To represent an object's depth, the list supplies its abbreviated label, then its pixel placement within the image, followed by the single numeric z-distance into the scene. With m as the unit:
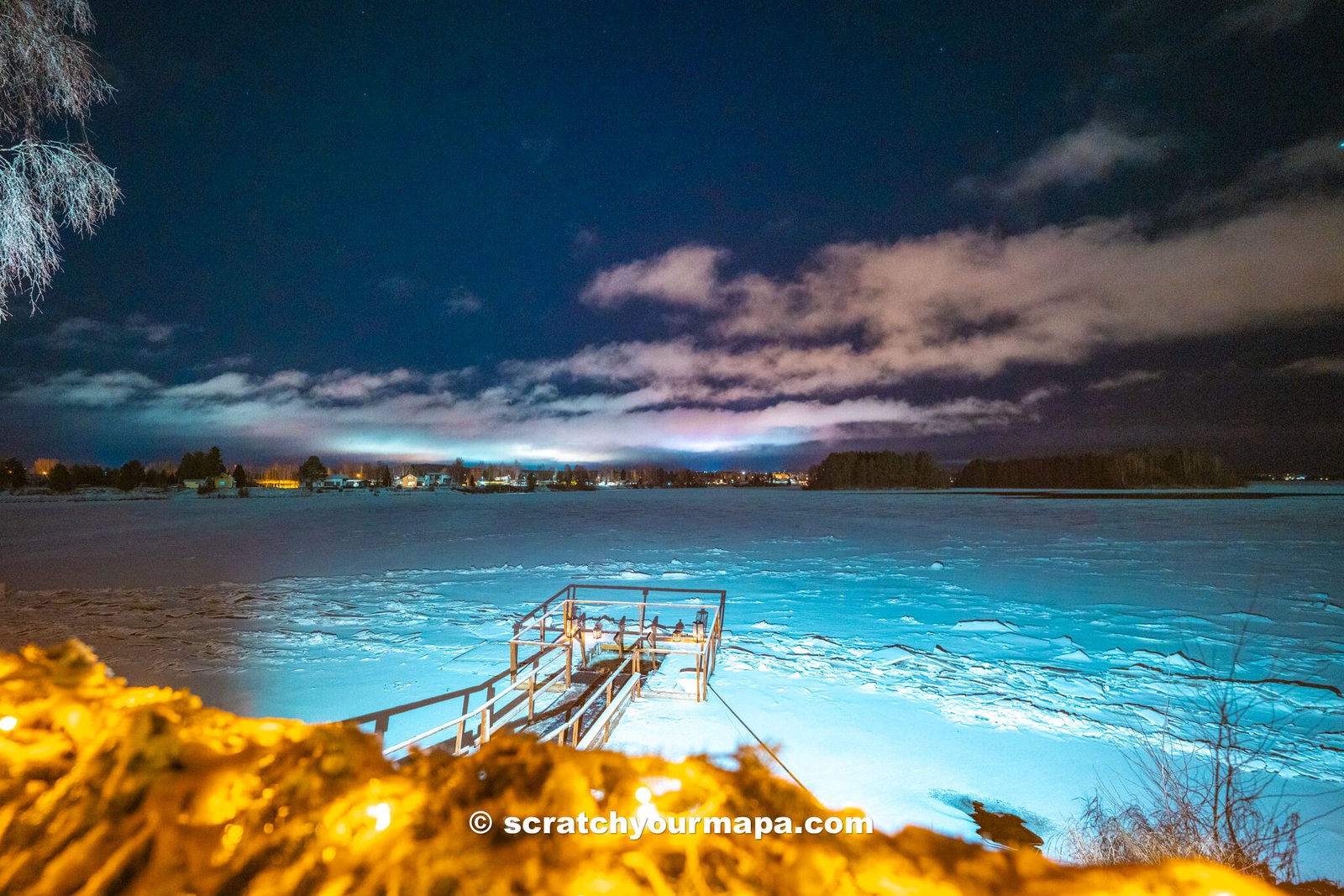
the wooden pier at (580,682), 9.03
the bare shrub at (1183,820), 5.54
